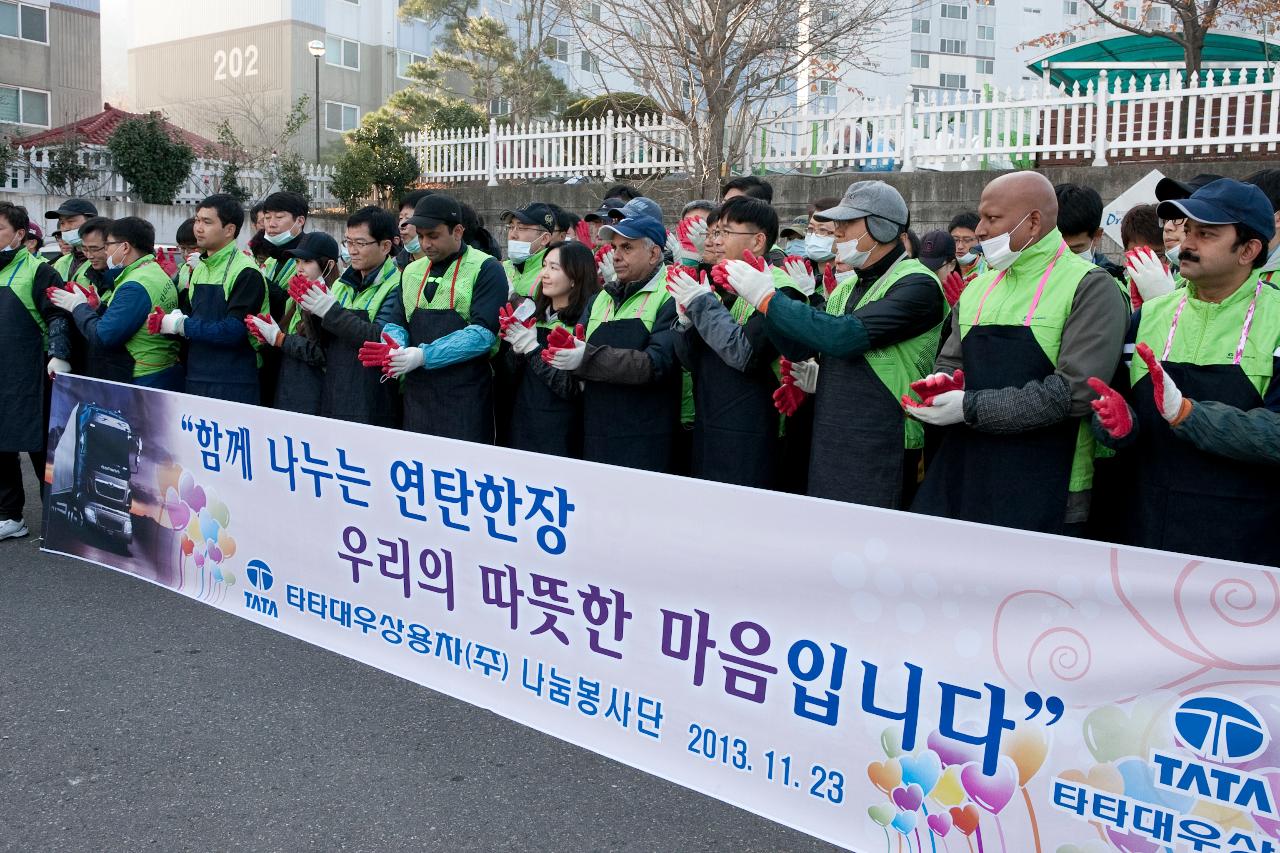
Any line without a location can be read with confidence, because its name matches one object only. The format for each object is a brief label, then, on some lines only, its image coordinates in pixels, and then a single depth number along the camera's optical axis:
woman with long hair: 5.45
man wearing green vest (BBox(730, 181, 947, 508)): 4.12
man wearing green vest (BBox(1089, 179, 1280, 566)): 3.25
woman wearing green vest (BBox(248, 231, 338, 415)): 6.06
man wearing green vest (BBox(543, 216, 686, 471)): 4.98
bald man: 3.58
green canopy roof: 20.27
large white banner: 2.45
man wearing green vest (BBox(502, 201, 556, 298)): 6.54
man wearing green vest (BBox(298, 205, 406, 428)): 5.62
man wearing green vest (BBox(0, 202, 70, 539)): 6.55
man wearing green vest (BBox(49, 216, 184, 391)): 6.33
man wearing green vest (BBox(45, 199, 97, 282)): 7.31
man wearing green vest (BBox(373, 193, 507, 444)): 5.39
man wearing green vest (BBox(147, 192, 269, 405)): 6.22
